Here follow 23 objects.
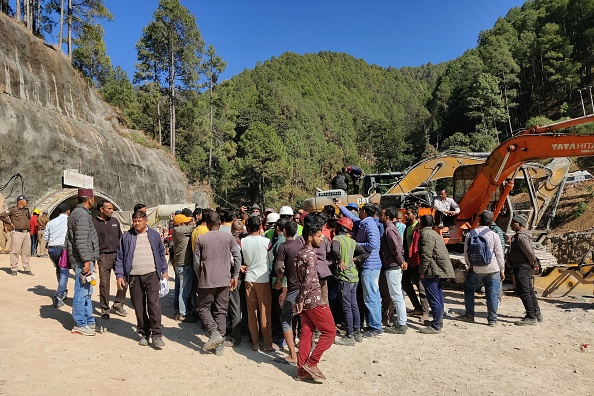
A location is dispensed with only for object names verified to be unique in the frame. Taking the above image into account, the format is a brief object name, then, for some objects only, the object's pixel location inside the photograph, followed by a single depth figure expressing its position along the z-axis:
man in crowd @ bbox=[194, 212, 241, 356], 5.36
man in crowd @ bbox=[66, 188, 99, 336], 5.55
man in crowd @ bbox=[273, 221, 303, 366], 5.07
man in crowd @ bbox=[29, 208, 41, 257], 12.53
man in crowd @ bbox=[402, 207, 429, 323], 7.11
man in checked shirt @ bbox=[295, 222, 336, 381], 4.59
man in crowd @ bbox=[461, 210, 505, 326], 6.88
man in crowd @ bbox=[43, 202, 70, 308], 6.89
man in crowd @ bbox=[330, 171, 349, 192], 14.06
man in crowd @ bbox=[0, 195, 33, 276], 9.47
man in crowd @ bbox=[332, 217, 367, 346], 5.77
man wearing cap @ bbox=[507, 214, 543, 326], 6.92
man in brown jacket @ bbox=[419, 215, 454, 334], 6.61
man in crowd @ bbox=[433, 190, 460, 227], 9.99
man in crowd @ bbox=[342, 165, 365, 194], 13.93
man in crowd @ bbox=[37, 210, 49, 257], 13.28
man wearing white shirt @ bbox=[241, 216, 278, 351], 5.61
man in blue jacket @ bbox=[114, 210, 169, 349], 5.45
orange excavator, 8.41
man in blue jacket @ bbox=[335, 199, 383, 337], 6.22
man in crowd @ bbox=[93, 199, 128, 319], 6.48
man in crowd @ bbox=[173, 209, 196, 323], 6.94
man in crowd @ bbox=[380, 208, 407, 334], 6.50
